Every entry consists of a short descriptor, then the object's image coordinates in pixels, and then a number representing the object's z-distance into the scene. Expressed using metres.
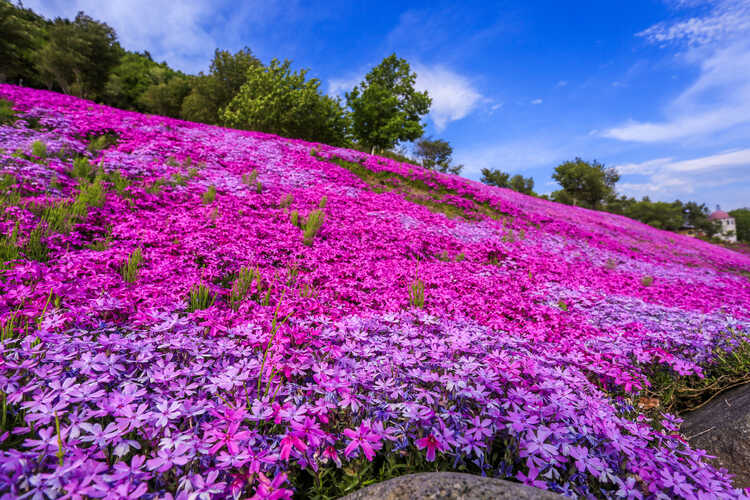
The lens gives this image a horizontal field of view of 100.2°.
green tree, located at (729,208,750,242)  107.43
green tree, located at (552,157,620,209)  50.56
